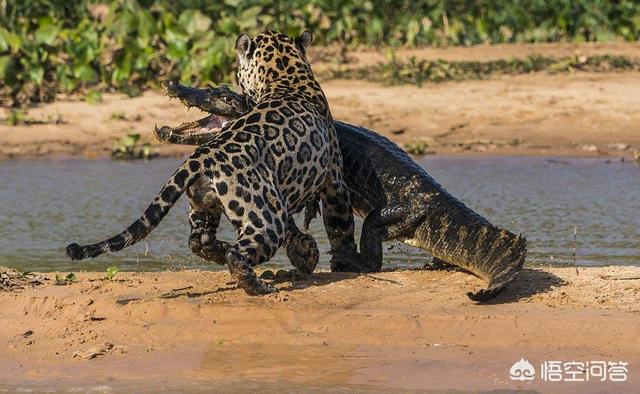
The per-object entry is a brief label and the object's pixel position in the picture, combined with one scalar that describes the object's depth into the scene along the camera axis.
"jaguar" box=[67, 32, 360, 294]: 13.70
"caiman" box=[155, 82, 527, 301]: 15.01
